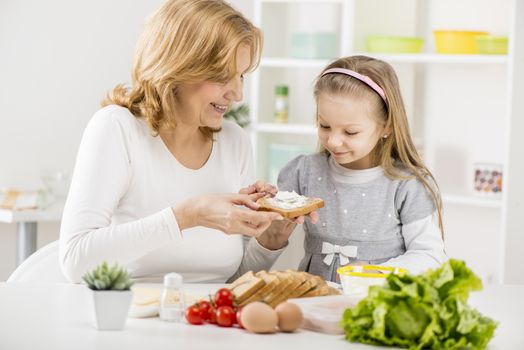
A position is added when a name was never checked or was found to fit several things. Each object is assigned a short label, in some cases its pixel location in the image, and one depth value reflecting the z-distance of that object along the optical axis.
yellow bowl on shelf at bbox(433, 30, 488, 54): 3.84
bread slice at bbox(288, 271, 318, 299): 2.10
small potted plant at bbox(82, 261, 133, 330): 1.91
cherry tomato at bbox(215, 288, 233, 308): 2.00
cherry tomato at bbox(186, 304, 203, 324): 1.97
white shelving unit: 4.00
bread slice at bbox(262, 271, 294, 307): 2.06
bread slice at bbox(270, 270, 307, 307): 2.07
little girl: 2.56
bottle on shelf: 4.33
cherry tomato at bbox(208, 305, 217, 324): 1.99
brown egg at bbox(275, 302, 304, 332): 1.95
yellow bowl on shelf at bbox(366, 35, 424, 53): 3.97
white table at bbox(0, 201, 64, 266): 3.65
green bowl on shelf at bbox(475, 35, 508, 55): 3.76
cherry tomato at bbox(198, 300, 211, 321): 1.98
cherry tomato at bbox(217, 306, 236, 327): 1.97
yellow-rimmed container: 2.12
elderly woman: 2.30
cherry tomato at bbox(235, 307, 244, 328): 1.97
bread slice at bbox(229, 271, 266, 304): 2.03
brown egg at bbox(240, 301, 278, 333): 1.93
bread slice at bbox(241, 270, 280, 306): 2.03
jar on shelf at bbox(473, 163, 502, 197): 3.84
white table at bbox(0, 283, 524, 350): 1.87
